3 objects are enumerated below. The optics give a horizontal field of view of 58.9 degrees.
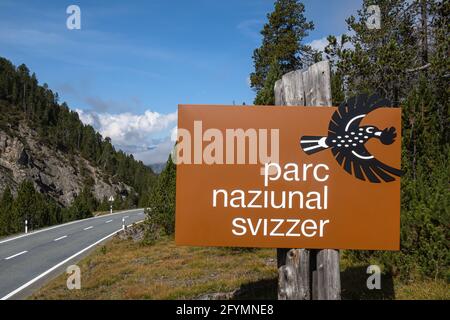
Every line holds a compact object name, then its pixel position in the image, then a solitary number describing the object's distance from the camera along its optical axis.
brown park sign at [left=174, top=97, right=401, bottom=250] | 4.50
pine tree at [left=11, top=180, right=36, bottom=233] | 40.53
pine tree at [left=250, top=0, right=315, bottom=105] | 26.58
